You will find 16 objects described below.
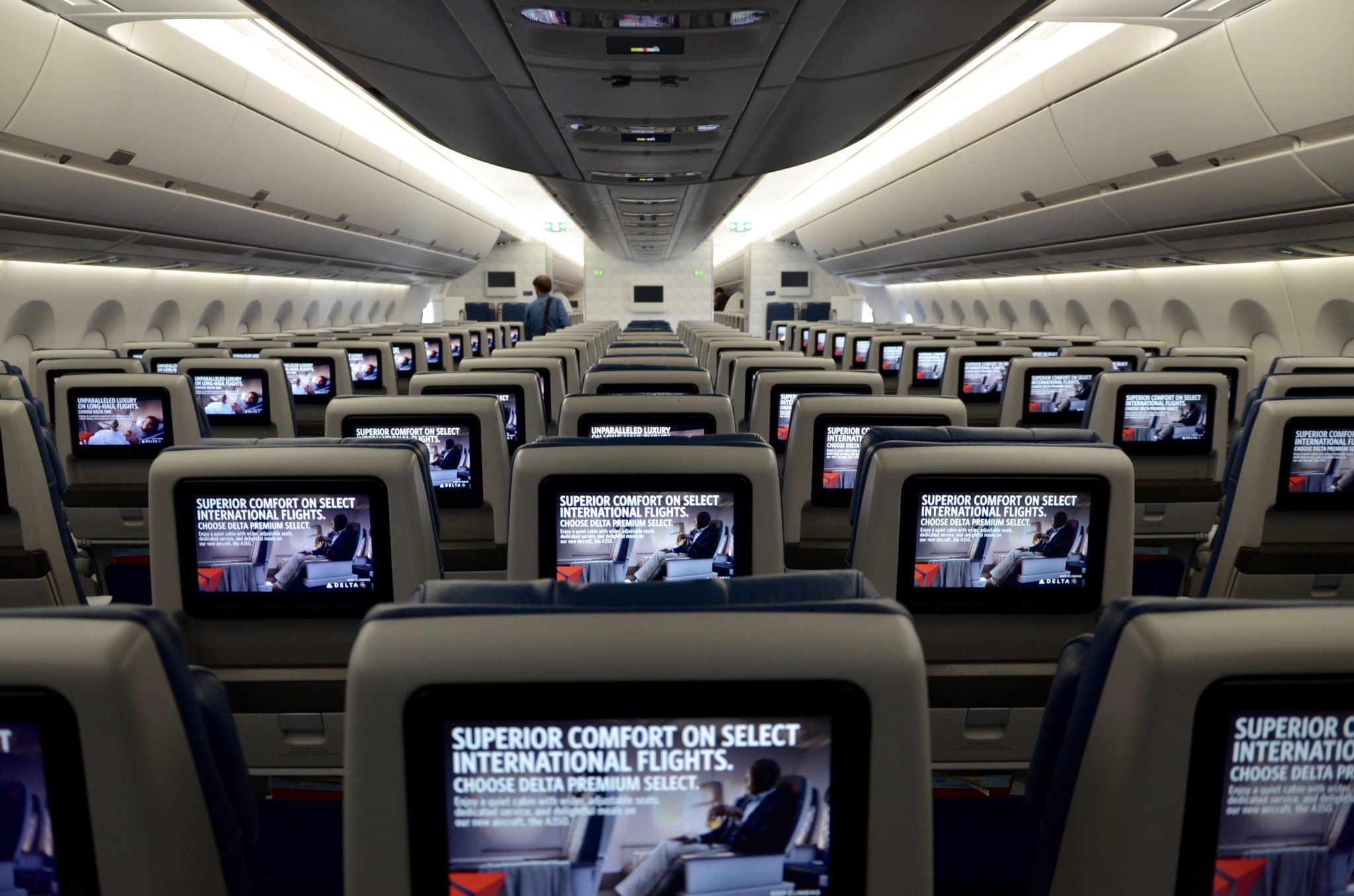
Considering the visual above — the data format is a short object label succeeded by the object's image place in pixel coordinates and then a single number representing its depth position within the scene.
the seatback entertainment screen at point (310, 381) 8.32
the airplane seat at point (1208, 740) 1.10
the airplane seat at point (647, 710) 1.04
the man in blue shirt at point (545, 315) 14.28
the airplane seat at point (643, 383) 5.45
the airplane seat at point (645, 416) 4.05
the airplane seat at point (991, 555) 2.70
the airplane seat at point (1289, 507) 3.67
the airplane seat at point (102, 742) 1.06
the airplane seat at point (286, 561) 2.60
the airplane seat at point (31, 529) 3.40
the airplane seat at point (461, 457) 4.05
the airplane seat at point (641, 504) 2.51
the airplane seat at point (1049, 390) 6.68
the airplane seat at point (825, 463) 4.19
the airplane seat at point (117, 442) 5.43
